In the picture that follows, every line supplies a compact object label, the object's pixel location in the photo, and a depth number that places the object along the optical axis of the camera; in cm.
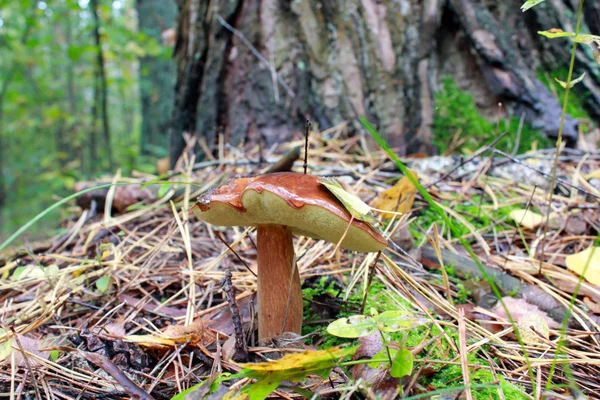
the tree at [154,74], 143
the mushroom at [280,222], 23
